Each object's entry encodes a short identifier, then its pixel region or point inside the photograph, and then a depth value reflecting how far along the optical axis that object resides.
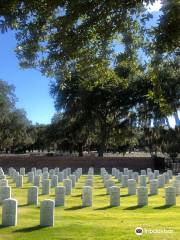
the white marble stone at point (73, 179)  13.76
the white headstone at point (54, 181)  13.42
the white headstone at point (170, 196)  9.65
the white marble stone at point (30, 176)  15.42
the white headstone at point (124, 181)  13.86
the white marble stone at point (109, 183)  12.80
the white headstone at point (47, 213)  6.73
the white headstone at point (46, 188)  11.42
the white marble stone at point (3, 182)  11.74
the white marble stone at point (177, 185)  11.68
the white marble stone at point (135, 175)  15.87
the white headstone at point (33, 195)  9.37
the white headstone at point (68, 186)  11.43
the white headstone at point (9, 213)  6.75
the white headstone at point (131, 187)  11.68
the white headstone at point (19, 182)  13.72
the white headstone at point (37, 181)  13.18
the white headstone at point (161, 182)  13.93
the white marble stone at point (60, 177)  15.23
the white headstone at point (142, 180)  13.09
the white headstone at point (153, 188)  11.75
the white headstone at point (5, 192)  9.55
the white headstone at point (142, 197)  9.55
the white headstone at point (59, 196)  9.19
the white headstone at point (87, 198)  9.30
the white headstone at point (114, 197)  9.39
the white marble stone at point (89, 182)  12.92
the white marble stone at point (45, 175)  15.42
